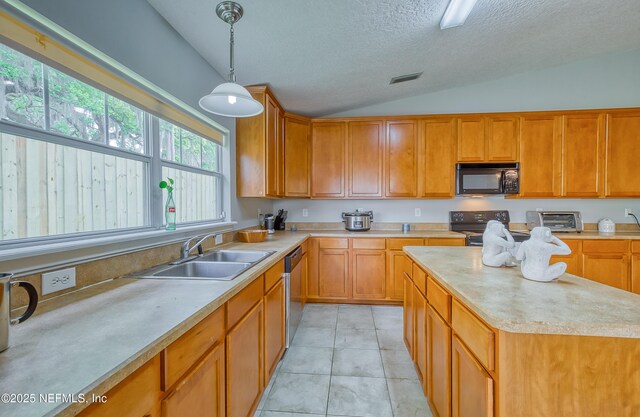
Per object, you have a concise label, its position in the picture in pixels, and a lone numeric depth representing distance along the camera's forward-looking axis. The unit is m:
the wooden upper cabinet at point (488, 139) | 3.25
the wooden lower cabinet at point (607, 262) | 2.88
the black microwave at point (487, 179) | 3.20
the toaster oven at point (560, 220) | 3.27
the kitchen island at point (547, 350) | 0.78
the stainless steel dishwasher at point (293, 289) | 2.11
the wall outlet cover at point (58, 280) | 0.98
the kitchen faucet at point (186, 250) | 1.71
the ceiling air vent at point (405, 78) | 2.92
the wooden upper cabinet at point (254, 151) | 2.65
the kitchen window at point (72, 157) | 0.99
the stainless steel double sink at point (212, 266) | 1.42
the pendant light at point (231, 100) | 1.39
